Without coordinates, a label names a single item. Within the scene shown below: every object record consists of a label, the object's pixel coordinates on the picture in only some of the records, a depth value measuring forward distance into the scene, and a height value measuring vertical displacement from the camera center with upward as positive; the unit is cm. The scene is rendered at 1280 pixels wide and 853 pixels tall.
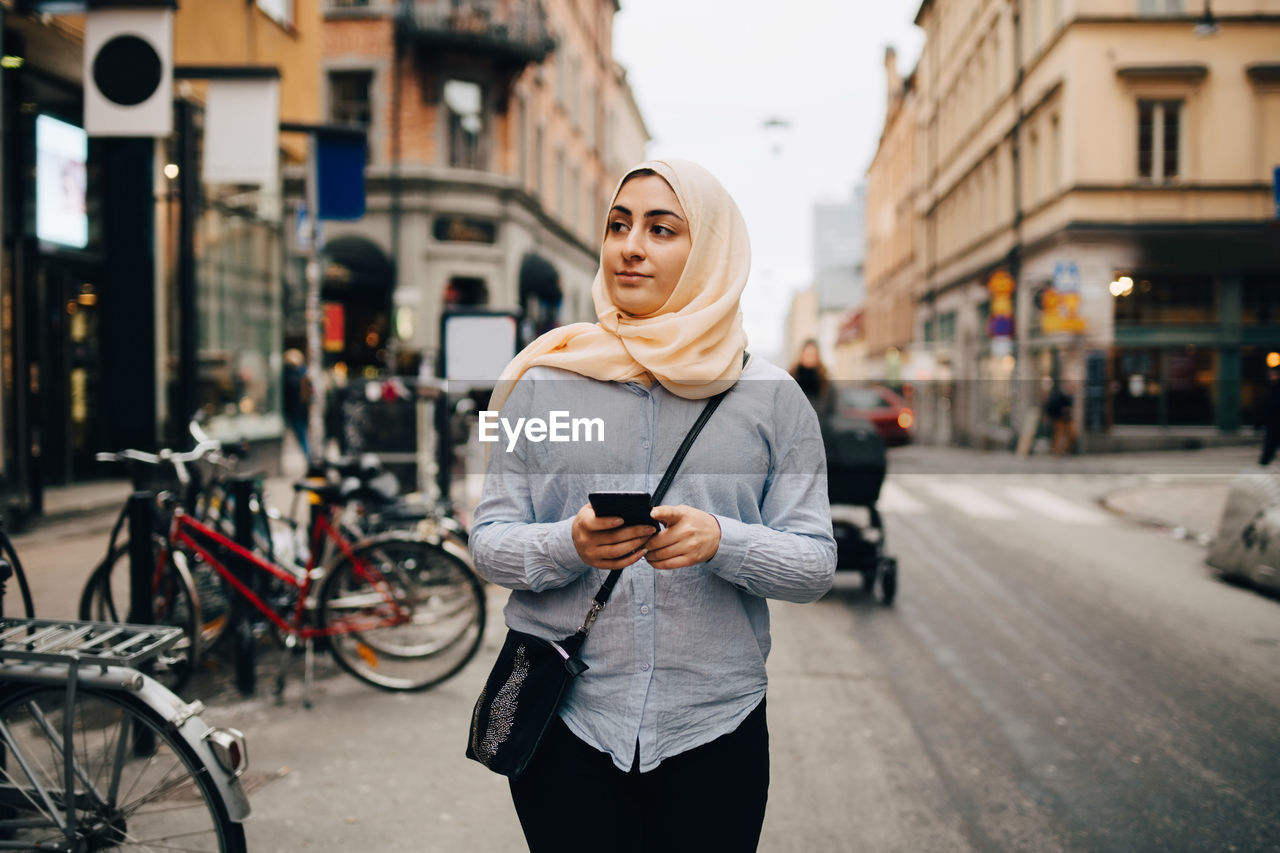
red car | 1306 -20
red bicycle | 493 -105
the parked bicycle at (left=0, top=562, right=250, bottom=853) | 258 -99
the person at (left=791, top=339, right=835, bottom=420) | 752 +7
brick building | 2517 +612
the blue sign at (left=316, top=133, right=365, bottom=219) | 782 +175
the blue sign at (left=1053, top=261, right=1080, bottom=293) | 1165 +149
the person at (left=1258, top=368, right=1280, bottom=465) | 730 -28
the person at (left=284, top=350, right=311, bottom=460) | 1684 -12
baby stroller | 680 -62
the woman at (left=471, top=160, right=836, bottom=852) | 181 -26
